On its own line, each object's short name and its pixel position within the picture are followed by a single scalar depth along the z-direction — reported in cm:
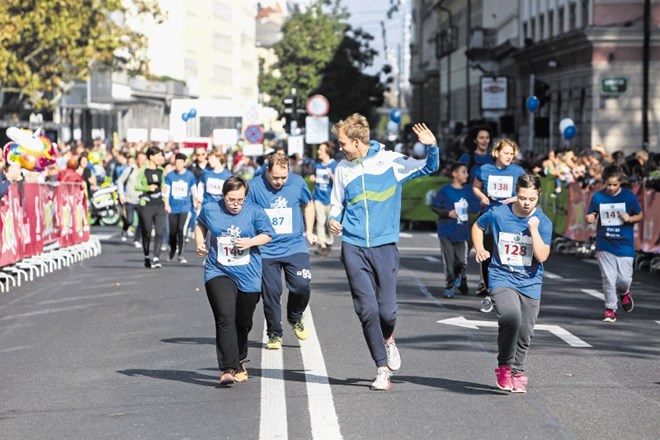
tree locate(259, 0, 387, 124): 9669
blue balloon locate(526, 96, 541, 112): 4299
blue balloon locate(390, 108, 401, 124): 7293
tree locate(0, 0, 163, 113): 4253
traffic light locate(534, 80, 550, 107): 4469
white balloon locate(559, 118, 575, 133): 3871
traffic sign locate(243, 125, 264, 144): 4694
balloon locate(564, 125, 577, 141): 3766
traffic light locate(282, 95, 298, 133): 4562
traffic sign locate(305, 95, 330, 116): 4141
